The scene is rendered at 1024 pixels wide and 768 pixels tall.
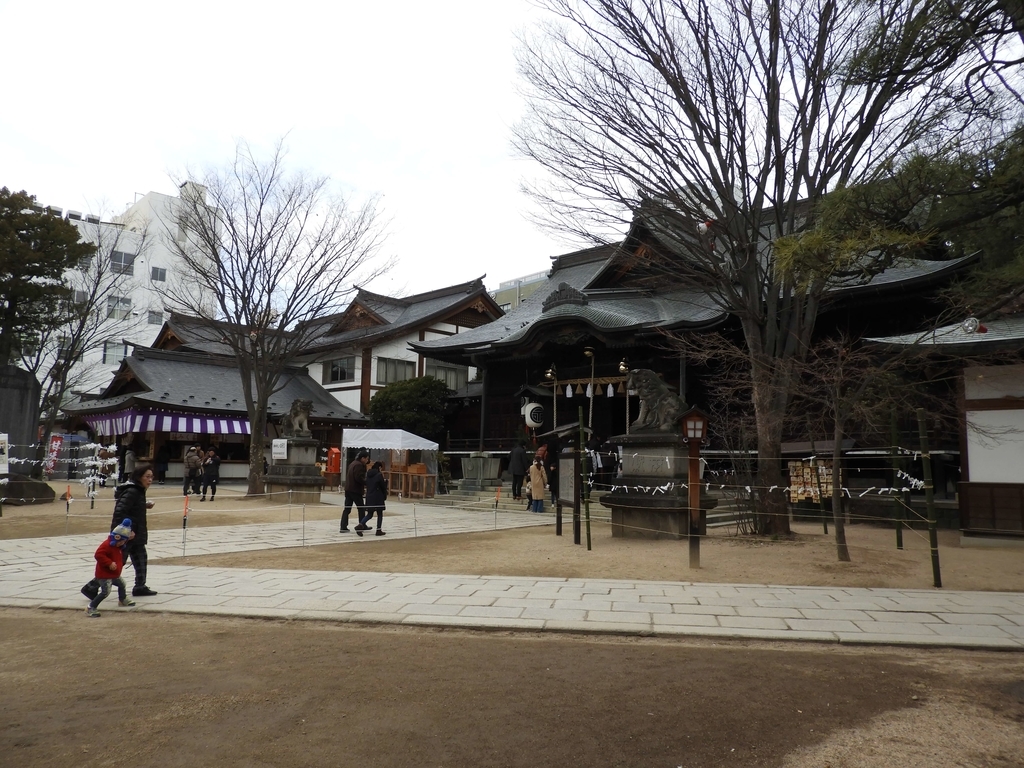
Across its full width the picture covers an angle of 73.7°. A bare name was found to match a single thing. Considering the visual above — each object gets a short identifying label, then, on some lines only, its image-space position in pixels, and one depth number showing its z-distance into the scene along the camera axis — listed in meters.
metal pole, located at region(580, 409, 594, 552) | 10.71
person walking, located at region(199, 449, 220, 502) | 18.88
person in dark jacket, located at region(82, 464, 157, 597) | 6.97
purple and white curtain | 26.73
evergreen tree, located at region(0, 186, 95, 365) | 18.41
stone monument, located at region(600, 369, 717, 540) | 11.33
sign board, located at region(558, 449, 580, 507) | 13.15
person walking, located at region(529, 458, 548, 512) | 16.92
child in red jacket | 6.54
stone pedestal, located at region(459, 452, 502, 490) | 22.25
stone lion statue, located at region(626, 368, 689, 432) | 11.52
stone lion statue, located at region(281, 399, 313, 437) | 19.83
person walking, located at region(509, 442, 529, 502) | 18.88
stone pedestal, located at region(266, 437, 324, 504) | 19.20
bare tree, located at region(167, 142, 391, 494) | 17.88
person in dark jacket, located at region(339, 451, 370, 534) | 12.86
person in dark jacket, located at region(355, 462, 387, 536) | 12.70
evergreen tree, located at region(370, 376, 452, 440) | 27.19
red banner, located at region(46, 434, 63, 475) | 27.94
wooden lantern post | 8.77
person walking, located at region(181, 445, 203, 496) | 18.45
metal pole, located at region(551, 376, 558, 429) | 22.68
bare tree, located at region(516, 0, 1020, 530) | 10.38
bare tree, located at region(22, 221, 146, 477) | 20.16
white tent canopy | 21.98
